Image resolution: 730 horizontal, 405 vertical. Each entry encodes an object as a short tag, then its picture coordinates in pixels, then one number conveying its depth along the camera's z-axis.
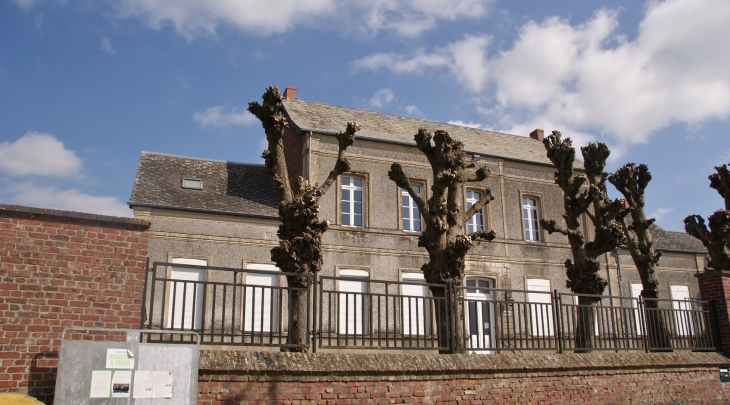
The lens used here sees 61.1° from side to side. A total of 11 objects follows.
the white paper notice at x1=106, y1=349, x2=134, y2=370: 6.09
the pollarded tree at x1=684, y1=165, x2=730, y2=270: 13.73
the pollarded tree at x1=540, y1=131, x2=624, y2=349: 12.04
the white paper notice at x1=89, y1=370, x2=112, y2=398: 5.96
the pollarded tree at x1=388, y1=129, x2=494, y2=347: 10.20
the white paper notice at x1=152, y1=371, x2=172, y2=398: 6.22
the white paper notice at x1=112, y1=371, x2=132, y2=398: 6.03
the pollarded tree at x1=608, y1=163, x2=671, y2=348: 13.52
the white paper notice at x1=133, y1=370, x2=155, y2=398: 6.12
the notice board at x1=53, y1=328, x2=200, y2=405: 5.91
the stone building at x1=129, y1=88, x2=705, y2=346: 18.03
